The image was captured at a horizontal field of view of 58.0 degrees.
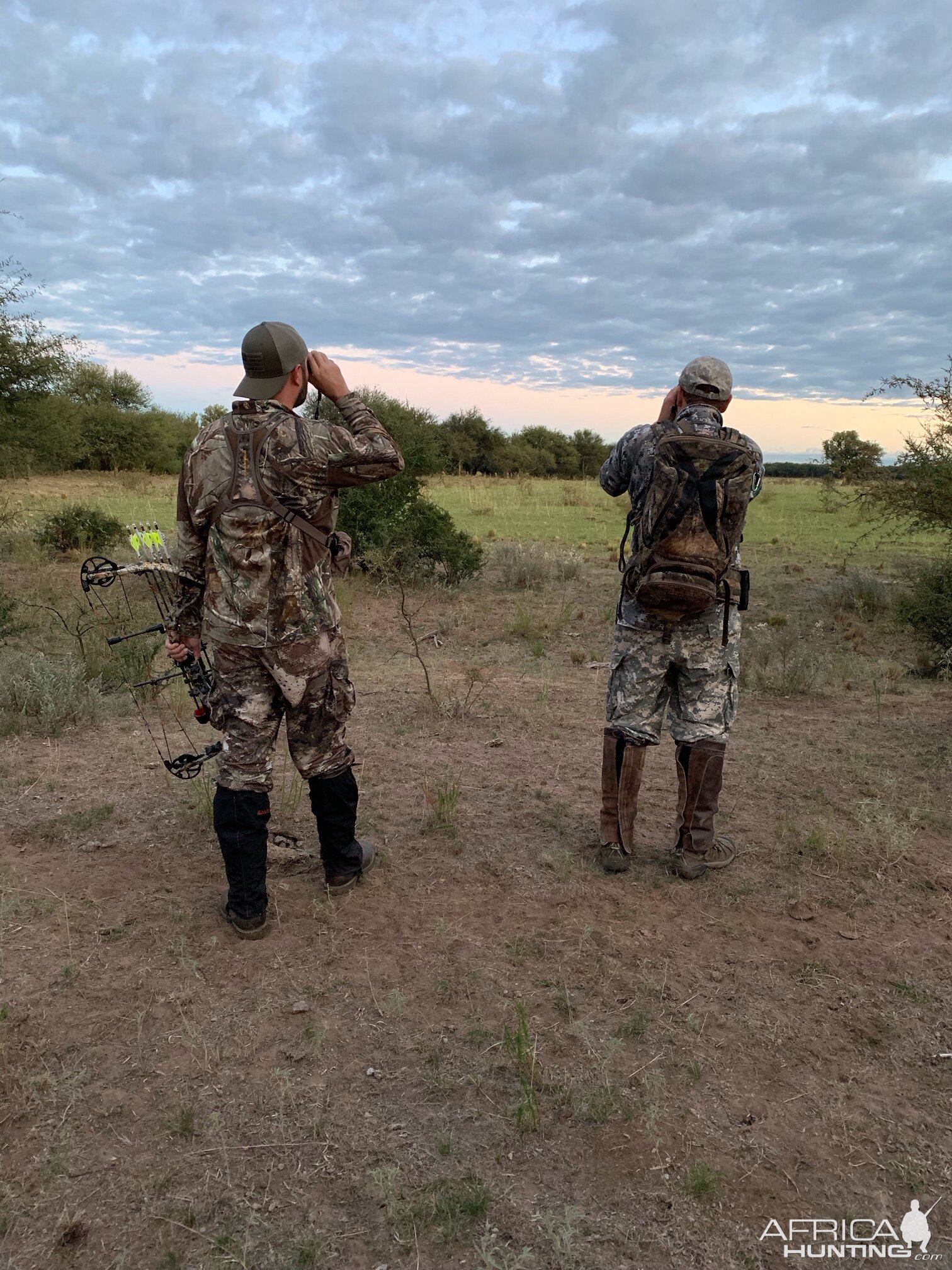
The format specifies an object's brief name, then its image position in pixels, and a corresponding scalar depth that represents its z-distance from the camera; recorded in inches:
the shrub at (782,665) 272.5
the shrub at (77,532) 475.2
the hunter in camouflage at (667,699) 147.9
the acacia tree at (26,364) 406.9
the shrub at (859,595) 394.0
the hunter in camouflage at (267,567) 120.2
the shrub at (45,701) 225.5
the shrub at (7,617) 307.1
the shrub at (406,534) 424.2
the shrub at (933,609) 314.5
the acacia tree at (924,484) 325.4
